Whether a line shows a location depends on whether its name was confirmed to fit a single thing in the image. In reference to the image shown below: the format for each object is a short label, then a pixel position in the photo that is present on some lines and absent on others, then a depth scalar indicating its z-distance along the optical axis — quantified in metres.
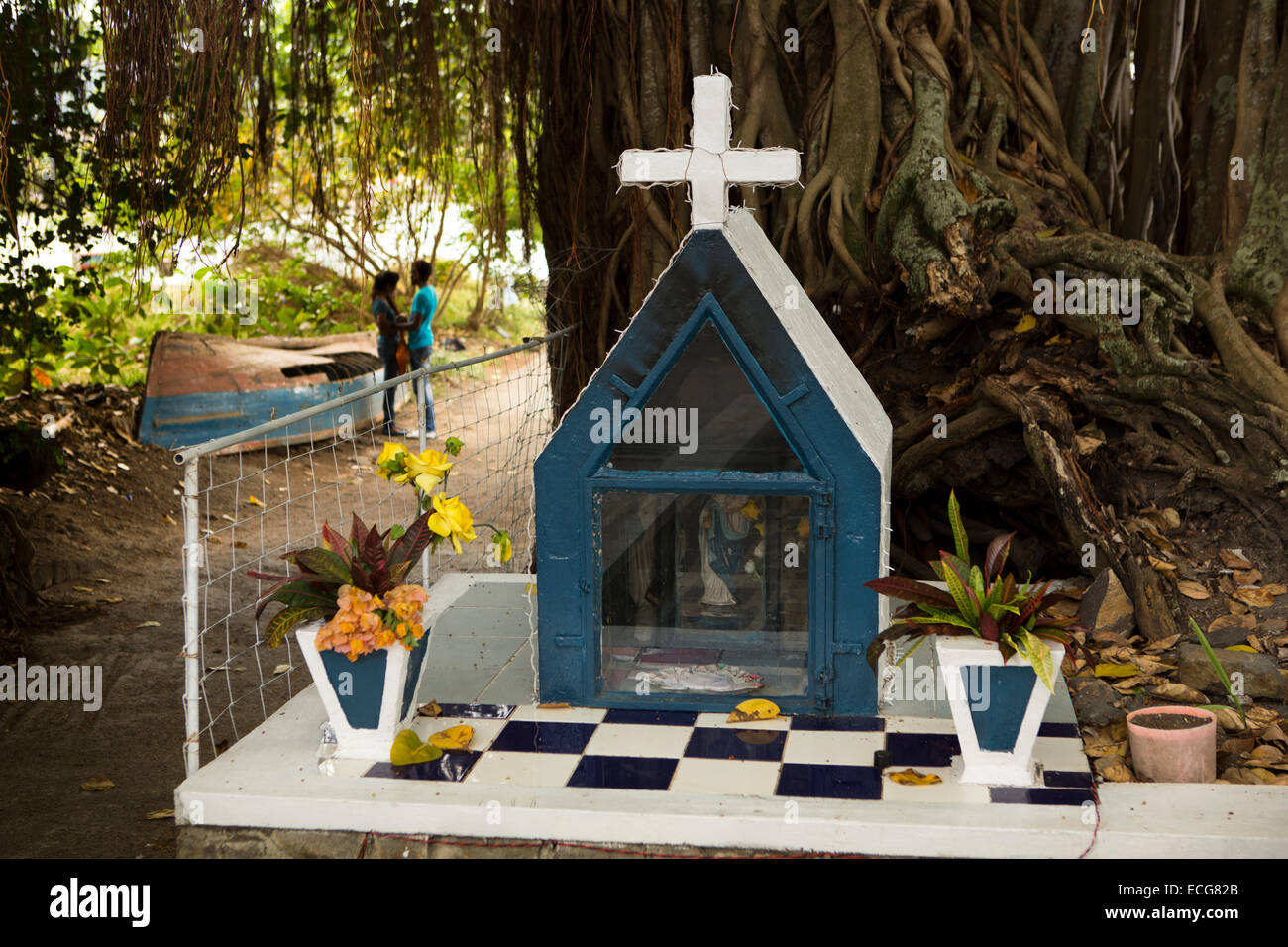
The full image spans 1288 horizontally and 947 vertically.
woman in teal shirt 11.60
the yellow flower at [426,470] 3.85
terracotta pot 3.53
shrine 3.82
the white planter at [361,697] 3.70
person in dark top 11.98
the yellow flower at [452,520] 3.71
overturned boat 11.21
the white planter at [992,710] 3.44
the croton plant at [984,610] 3.42
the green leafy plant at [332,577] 3.68
